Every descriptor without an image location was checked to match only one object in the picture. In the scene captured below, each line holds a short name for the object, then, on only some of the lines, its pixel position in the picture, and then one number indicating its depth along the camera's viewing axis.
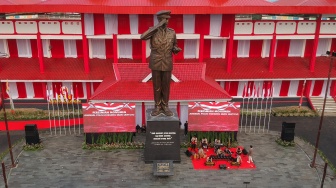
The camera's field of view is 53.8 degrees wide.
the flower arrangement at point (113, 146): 25.67
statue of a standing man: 20.12
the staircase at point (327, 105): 33.64
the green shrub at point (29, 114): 31.02
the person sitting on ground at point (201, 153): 24.41
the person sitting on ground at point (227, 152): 24.64
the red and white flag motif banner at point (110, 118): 25.55
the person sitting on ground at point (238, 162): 23.64
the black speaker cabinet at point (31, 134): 25.45
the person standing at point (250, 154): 24.09
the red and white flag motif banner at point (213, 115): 26.09
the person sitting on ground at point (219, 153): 24.30
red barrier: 29.73
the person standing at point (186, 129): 28.19
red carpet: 23.46
